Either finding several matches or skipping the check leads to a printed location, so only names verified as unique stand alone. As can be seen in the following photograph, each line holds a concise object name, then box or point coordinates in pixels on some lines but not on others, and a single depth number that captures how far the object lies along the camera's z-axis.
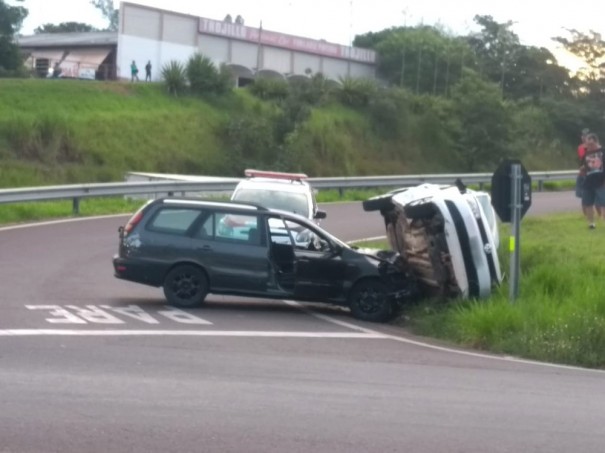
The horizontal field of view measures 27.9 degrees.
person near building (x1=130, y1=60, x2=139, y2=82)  62.28
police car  22.91
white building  66.25
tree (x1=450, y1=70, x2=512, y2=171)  56.81
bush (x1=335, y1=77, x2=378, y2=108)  64.81
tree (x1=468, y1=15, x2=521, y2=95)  75.75
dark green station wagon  17.75
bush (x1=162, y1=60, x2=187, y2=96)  59.19
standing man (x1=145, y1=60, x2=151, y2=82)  63.94
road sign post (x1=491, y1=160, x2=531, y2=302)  17.17
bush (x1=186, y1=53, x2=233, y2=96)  60.09
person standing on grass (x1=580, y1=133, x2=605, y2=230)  23.17
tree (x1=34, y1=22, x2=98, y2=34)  106.25
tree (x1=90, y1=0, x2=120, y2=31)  130.25
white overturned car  17.33
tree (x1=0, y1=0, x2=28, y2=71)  62.22
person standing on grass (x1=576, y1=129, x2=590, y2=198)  23.58
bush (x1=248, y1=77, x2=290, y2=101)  61.91
